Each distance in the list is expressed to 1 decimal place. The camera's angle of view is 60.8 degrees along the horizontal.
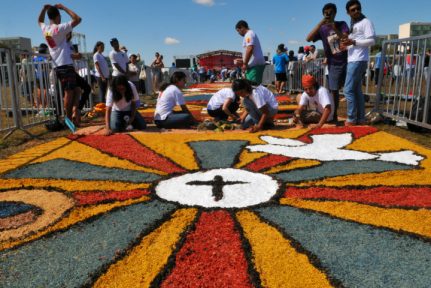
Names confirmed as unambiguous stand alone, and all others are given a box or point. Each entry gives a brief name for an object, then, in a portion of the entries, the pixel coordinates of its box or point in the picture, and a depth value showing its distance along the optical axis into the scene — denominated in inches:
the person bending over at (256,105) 219.9
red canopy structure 2439.7
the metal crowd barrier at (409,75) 204.2
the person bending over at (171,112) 251.0
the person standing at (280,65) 538.0
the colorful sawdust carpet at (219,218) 74.5
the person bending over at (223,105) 258.5
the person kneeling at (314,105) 225.5
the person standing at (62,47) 234.4
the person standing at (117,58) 382.0
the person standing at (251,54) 266.9
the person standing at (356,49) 218.1
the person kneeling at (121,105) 236.4
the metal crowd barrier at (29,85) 225.9
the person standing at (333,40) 230.4
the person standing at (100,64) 373.1
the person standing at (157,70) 728.3
